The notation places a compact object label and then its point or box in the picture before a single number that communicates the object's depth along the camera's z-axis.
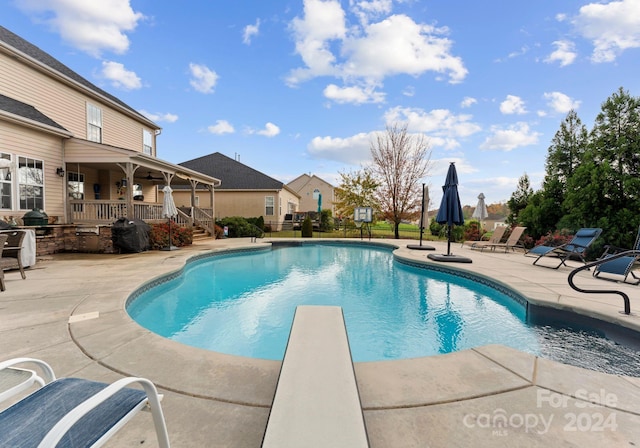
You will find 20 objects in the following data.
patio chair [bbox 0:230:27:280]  5.78
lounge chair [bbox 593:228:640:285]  5.96
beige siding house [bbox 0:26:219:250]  9.32
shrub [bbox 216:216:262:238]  18.53
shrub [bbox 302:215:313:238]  19.73
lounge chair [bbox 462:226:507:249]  12.69
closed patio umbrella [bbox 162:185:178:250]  11.57
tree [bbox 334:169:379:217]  22.33
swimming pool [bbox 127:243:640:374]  4.54
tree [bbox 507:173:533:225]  15.96
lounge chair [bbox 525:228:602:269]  8.02
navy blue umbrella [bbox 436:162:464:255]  9.80
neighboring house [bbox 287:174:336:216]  41.72
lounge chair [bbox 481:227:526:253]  11.48
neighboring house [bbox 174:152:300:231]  24.23
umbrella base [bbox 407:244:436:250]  12.95
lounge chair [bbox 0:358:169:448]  1.12
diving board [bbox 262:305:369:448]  1.51
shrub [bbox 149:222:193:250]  11.38
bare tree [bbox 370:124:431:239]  21.08
